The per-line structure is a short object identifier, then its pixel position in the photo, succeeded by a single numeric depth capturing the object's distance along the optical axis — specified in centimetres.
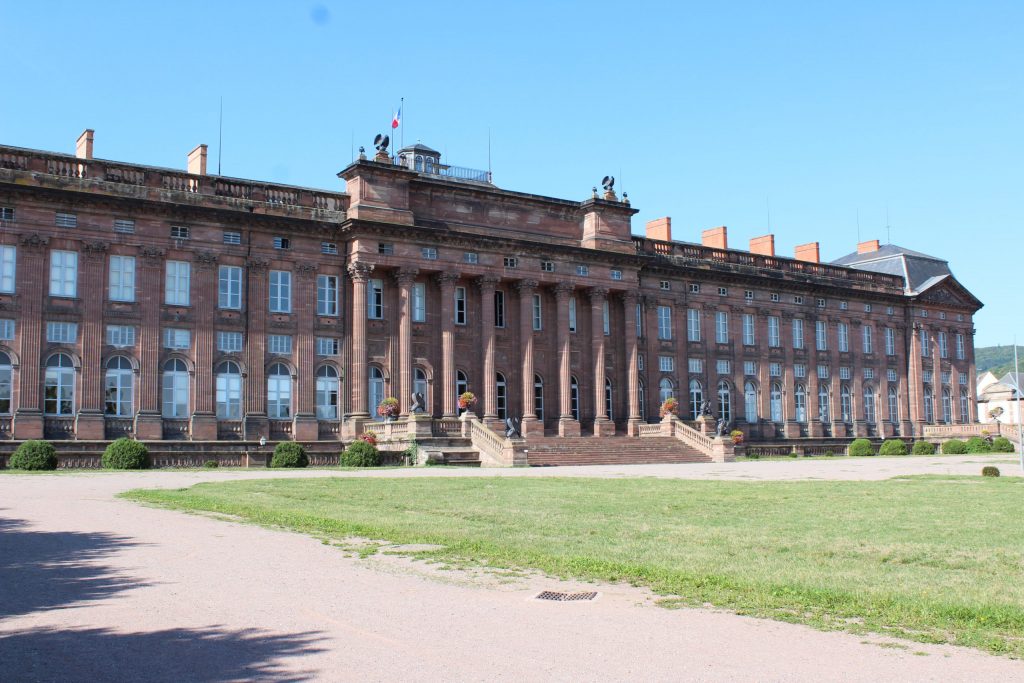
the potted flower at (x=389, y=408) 4528
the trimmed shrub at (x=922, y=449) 6231
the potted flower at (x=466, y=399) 4572
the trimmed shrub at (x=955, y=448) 6073
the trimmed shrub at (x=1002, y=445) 5966
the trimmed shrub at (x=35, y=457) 3462
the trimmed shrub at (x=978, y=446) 5965
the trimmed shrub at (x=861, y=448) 5978
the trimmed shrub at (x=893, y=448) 5984
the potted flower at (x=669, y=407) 5447
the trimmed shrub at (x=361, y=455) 3981
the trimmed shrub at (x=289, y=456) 3897
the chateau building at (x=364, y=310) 4291
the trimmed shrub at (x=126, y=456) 3566
